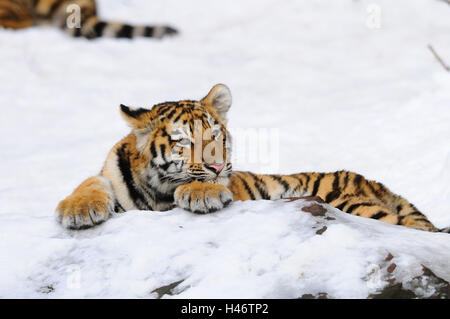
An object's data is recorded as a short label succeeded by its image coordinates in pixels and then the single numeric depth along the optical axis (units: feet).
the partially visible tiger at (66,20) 53.47
